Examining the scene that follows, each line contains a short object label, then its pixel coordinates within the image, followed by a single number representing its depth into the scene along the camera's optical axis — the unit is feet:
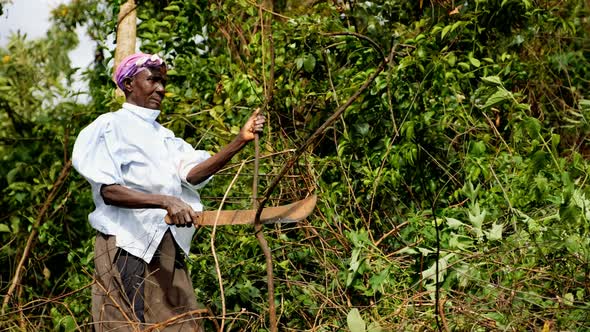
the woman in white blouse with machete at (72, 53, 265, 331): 24.41
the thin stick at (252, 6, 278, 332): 20.40
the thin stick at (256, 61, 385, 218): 19.72
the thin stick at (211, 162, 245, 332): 20.95
